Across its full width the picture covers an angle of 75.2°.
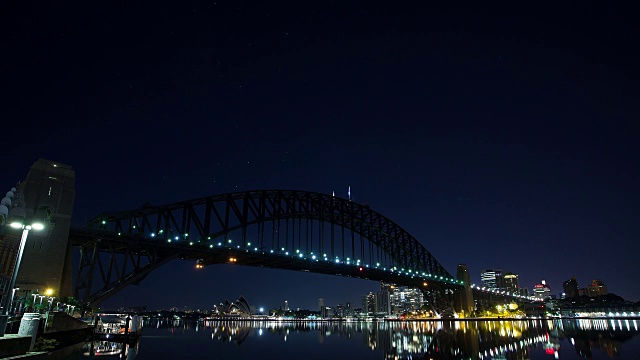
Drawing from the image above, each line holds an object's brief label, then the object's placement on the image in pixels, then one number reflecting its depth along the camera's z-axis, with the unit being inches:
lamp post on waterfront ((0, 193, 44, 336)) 628.1
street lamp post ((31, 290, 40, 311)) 1074.3
